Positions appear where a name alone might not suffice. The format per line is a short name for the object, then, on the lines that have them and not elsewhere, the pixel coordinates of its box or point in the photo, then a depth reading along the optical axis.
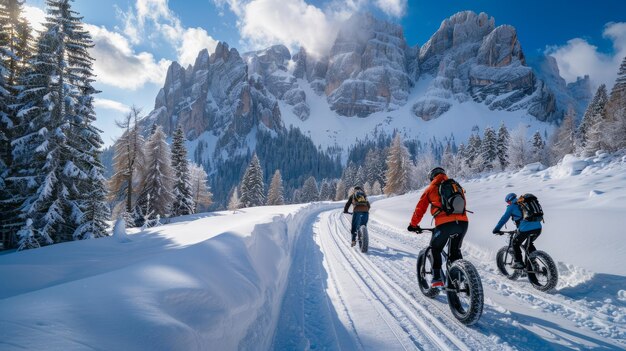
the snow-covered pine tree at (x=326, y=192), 71.75
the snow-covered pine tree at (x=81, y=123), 13.91
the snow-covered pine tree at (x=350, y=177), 70.14
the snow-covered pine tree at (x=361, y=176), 69.51
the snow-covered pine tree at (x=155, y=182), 23.83
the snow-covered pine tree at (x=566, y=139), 48.50
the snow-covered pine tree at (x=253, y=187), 42.31
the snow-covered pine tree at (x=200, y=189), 41.16
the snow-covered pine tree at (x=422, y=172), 67.33
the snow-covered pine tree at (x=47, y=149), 12.81
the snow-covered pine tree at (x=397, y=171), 42.97
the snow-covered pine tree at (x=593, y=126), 32.69
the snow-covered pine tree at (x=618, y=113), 28.98
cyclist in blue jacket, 5.91
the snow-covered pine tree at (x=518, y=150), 51.03
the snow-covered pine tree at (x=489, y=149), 46.17
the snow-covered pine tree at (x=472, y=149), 54.94
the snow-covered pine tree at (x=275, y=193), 49.19
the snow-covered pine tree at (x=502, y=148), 46.13
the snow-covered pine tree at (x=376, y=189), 62.36
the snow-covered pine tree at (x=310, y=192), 68.75
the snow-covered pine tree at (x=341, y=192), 65.81
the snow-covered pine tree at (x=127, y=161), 21.61
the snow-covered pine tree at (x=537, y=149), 53.53
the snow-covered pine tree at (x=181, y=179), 27.88
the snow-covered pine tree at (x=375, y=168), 68.50
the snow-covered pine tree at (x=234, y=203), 43.60
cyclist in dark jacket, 10.09
